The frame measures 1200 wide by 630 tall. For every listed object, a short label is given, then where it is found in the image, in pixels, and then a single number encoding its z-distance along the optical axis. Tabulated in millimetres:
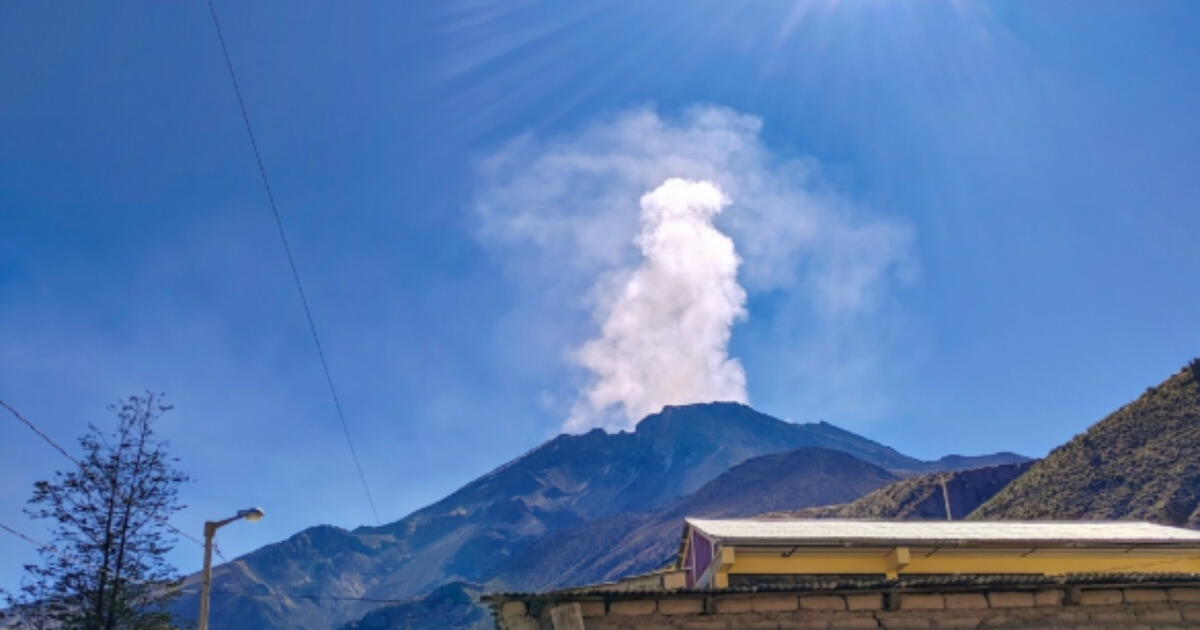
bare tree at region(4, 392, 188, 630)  21922
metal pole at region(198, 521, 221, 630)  17197
